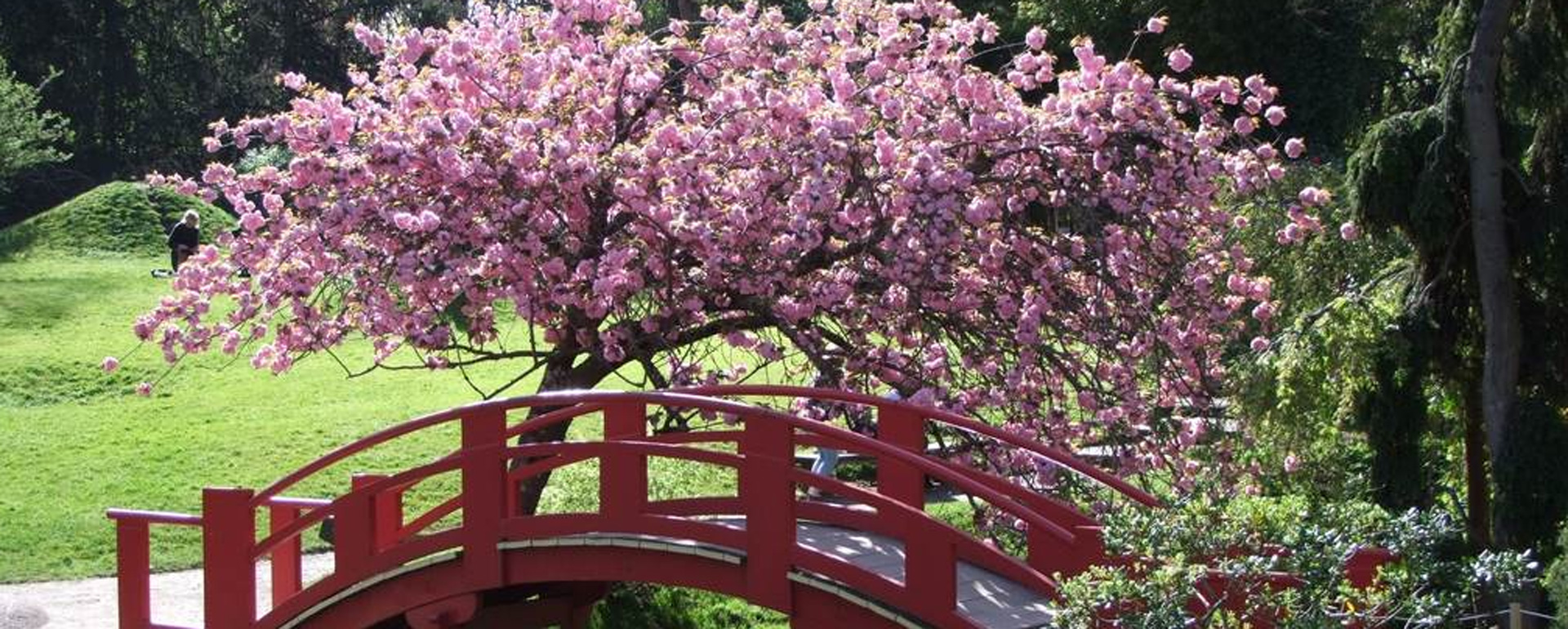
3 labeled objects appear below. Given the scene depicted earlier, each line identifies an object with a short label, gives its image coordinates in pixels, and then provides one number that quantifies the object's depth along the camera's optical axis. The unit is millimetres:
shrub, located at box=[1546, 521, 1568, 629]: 7152
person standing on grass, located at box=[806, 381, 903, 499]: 14055
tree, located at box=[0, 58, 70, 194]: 32000
